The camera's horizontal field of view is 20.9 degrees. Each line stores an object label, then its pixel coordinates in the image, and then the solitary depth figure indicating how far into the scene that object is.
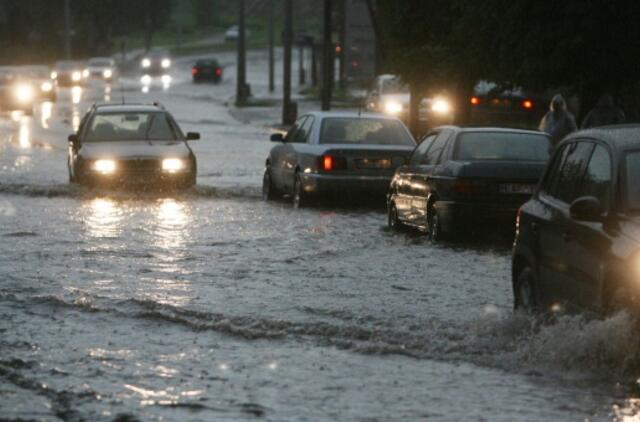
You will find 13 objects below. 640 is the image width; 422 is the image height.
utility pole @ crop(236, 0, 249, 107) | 69.86
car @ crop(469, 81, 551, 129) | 47.97
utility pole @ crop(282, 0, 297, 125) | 55.09
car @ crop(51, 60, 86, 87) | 101.88
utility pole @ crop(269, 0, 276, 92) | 89.25
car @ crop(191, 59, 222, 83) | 106.50
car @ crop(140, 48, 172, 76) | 118.31
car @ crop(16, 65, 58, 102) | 73.23
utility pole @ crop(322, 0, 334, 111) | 49.16
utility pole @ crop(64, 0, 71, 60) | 116.93
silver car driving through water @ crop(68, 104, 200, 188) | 25.88
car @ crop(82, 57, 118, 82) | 111.81
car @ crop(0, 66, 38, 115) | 66.25
